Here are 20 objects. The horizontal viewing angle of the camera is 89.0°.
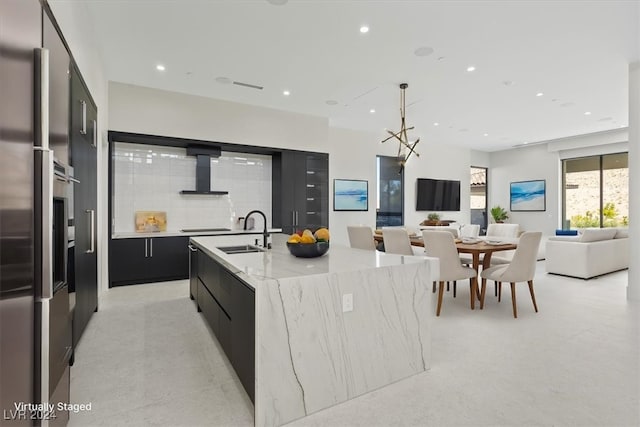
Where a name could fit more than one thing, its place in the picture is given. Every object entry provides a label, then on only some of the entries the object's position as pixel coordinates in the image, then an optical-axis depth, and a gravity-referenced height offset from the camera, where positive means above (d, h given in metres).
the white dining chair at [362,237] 4.65 -0.38
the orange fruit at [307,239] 2.31 -0.20
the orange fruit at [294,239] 2.32 -0.20
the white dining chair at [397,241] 4.18 -0.40
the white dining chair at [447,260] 3.58 -0.55
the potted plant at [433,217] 8.88 -0.17
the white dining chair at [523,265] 3.45 -0.58
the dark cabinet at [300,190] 6.16 +0.40
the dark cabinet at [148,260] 4.73 -0.74
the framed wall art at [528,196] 9.52 +0.47
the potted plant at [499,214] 10.20 -0.10
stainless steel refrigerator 1.03 -0.06
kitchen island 1.69 -0.67
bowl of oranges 2.28 -0.25
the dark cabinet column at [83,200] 2.53 +0.09
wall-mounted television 9.01 +0.46
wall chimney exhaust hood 5.51 +0.77
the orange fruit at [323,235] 2.41 -0.18
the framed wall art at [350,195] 7.47 +0.37
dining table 3.62 -0.41
